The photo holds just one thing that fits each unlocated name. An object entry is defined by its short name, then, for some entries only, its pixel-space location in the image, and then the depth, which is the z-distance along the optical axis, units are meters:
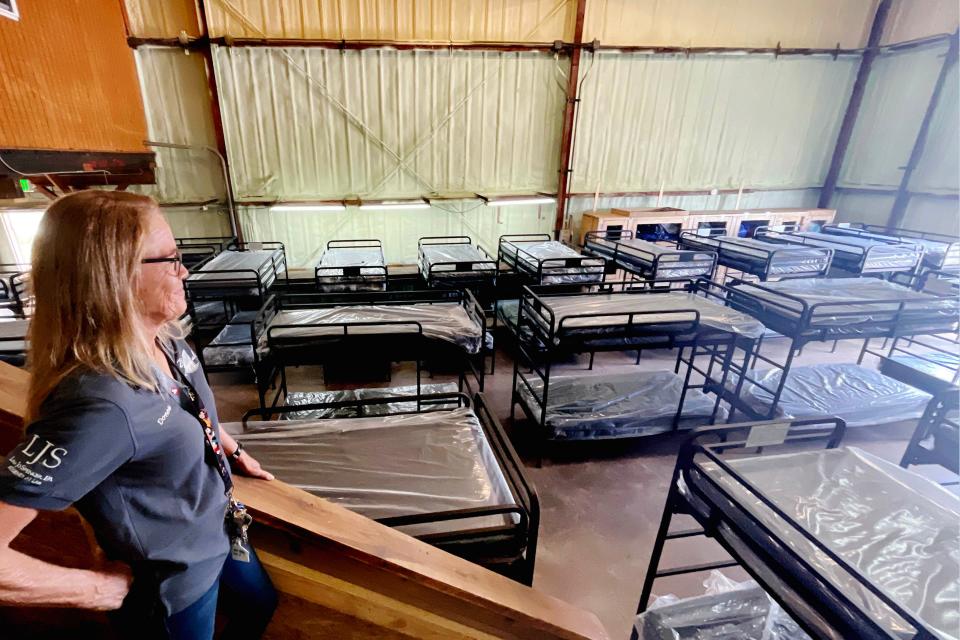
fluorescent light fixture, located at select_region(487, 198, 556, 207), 6.83
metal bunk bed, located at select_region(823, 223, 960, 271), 5.22
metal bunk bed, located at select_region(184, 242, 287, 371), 4.13
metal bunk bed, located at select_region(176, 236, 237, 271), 5.46
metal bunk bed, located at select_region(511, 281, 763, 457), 3.21
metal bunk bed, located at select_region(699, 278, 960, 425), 3.46
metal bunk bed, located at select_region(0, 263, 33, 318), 3.54
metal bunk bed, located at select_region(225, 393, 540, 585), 1.69
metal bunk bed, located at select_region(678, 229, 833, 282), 4.97
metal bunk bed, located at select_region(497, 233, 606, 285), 4.88
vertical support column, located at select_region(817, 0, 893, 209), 6.83
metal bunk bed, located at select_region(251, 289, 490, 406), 3.15
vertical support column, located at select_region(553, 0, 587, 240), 6.11
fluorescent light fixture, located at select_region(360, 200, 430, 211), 6.57
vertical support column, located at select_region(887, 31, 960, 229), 6.21
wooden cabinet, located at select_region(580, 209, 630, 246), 6.59
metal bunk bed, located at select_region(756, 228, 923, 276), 5.09
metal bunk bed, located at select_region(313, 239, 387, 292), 4.64
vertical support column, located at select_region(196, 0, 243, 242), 5.42
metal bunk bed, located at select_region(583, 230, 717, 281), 5.03
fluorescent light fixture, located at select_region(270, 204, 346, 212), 6.27
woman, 0.75
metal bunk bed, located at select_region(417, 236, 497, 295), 5.00
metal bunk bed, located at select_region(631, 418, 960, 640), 1.21
